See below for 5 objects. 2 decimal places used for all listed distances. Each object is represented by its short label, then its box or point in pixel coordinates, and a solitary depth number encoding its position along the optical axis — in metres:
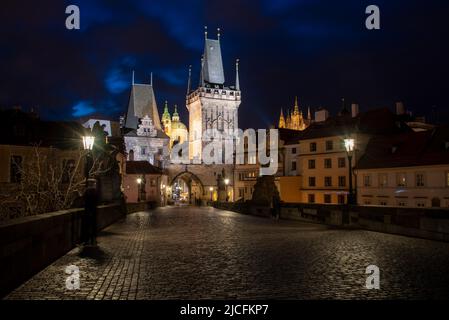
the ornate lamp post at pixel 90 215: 14.38
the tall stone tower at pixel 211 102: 116.44
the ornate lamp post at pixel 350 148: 21.59
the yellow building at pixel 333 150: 52.47
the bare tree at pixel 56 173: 20.56
